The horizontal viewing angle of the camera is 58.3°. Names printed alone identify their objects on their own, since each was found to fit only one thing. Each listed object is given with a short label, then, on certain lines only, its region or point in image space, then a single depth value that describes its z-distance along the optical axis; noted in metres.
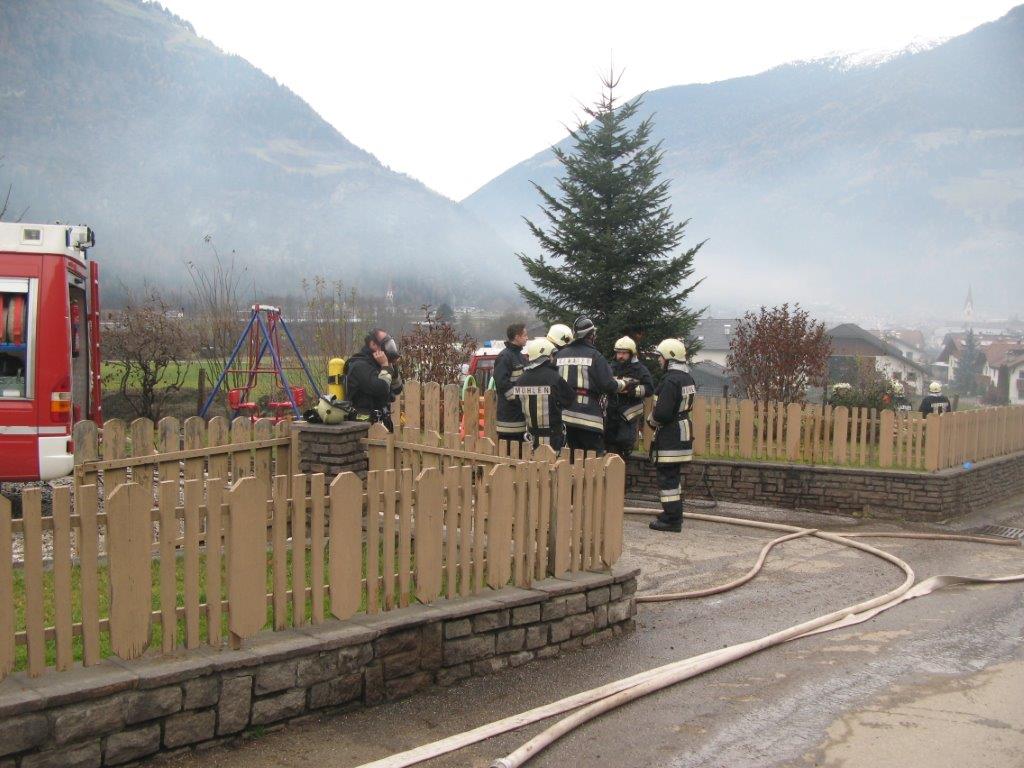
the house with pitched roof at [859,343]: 61.59
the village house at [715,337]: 58.91
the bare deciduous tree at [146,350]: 17.75
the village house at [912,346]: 110.59
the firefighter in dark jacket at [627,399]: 10.68
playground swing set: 16.82
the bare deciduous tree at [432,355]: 18.81
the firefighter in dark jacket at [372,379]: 9.41
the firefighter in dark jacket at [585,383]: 9.63
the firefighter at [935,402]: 15.25
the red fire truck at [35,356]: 9.36
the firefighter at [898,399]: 20.57
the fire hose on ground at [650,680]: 4.25
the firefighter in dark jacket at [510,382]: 10.35
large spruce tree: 15.95
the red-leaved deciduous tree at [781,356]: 18.66
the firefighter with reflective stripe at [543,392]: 9.48
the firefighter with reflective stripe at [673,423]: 9.58
